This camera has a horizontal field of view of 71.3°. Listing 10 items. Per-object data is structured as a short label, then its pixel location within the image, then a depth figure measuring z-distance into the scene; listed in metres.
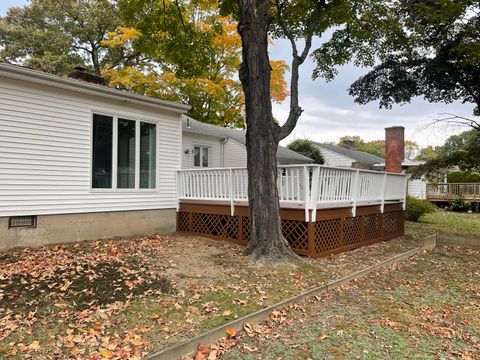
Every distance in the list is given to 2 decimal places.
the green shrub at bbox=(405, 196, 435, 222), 14.74
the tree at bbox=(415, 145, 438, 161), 54.59
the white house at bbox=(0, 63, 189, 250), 6.44
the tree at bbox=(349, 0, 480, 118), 8.52
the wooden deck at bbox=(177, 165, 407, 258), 6.82
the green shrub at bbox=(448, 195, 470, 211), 20.84
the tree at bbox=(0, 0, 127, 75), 21.83
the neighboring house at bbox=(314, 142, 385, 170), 24.81
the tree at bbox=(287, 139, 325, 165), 23.34
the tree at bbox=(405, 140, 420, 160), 60.27
